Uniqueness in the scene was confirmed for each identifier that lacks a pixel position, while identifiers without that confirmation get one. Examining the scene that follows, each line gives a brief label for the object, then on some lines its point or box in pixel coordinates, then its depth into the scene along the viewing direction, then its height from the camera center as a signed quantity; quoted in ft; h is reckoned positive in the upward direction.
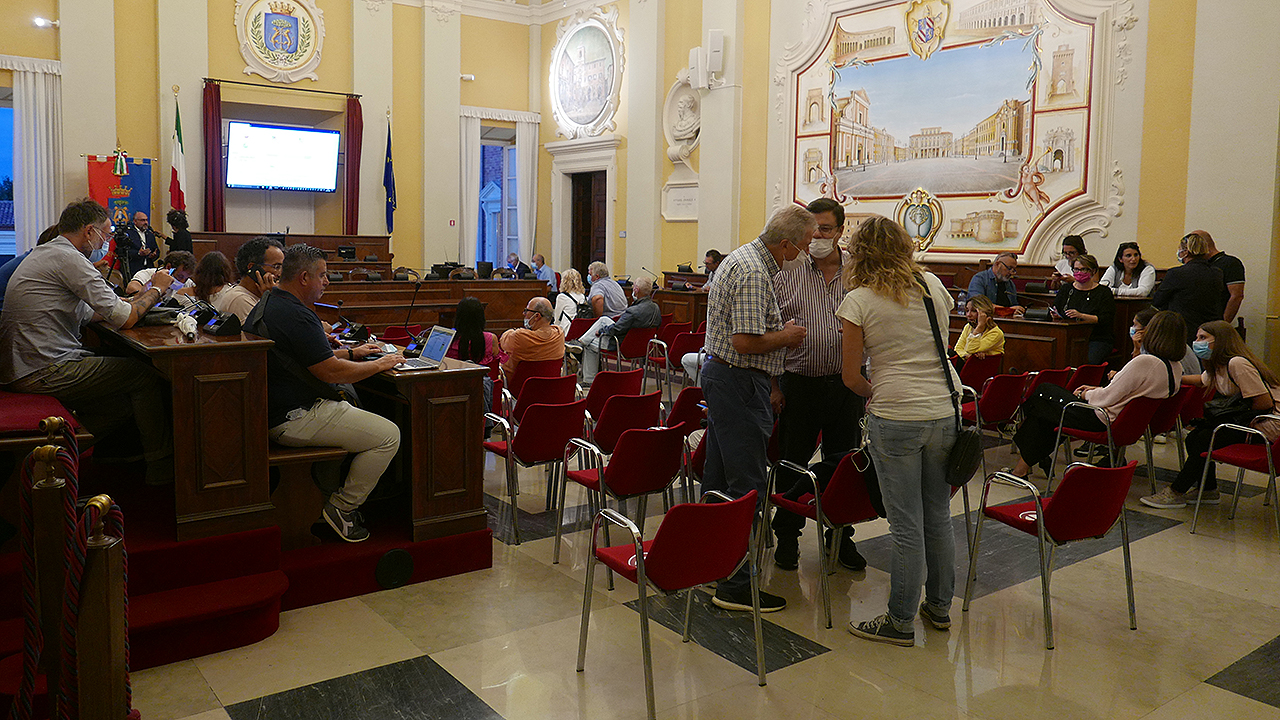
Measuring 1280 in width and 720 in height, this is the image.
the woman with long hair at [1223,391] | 15.56 -1.72
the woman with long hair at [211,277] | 16.76 -0.14
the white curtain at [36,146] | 36.68 +4.84
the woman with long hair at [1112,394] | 15.88 -1.91
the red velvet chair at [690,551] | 8.63 -2.64
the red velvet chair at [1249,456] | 14.49 -2.70
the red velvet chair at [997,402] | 18.15 -2.34
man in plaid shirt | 11.00 -0.87
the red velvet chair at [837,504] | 11.04 -2.75
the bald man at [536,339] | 18.52 -1.29
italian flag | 39.47 +4.17
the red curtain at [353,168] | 43.96 +5.06
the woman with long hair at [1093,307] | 23.39 -0.48
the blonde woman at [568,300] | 26.86 -0.69
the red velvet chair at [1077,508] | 10.37 -2.56
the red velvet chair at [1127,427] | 15.83 -2.42
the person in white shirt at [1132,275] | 25.75 +0.40
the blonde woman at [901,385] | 9.94 -1.12
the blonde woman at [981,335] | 21.25 -1.16
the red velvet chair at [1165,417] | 16.70 -2.37
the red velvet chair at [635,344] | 25.95 -1.88
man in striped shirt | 11.88 -1.13
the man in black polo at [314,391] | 11.46 -1.52
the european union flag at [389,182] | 44.88 +4.48
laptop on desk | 12.50 -1.06
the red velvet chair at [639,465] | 11.96 -2.50
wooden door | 48.98 +3.09
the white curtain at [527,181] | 50.06 +5.23
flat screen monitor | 41.75 +5.32
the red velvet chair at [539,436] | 13.79 -2.45
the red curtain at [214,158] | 40.29 +4.95
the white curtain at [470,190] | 48.37 +4.54
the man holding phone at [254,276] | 14.79 -0.09
